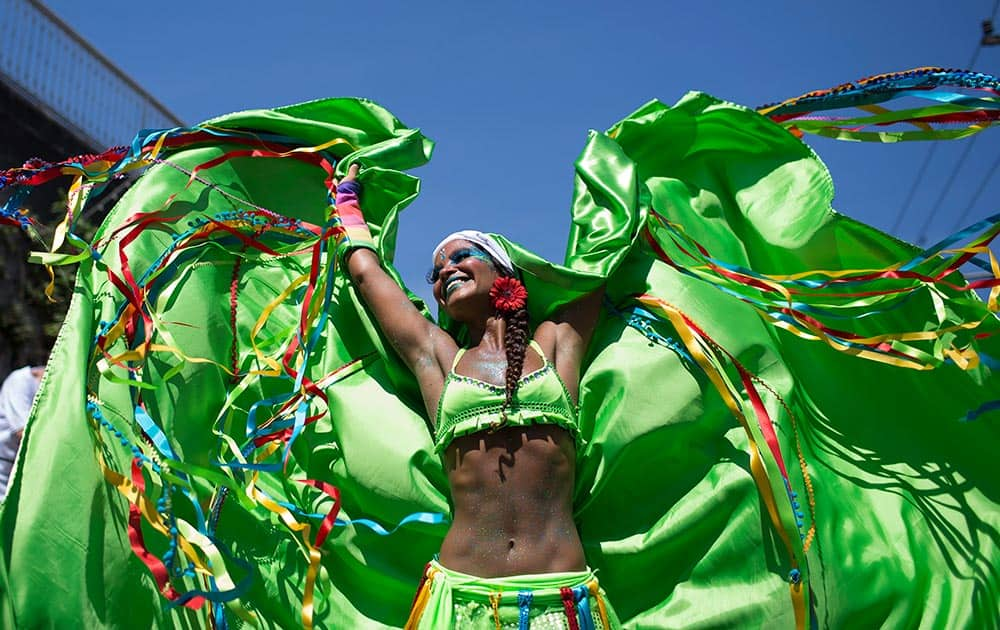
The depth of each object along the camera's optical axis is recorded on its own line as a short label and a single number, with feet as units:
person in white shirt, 11.37
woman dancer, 7.73
